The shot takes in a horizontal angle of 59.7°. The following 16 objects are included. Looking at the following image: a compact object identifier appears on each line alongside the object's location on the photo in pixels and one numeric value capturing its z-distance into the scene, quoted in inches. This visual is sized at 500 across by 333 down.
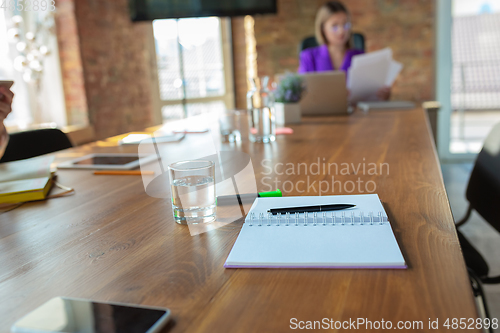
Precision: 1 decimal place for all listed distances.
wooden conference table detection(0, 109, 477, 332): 17.6
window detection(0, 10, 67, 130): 127.6
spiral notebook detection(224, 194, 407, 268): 21.5
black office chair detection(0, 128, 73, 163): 65.3
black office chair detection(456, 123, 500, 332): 47.9
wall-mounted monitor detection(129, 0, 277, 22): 160.1
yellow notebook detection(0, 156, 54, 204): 37.0
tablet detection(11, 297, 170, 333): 16.6
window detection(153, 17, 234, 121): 179.5
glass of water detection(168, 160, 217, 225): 28.5
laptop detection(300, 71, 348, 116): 92.1
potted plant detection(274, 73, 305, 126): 80.7
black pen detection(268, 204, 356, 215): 28.3
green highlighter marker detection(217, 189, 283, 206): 32.7
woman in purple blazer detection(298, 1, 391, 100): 119.3
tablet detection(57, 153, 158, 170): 48.8
